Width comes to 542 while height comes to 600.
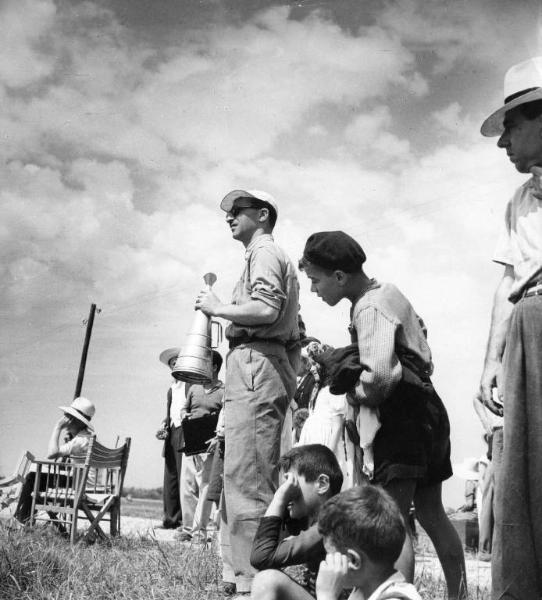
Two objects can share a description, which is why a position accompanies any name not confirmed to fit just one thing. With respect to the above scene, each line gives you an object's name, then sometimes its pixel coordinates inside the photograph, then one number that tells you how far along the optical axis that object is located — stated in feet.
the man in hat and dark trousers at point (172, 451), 29.12
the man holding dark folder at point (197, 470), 23.84
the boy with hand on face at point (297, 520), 9.20
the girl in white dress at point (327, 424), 18.43
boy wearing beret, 10.05
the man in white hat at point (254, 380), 12.20
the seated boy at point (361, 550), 7.30
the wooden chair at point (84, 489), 21.82
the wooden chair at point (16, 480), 23.04
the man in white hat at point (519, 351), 7.73
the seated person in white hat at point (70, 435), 23.88
